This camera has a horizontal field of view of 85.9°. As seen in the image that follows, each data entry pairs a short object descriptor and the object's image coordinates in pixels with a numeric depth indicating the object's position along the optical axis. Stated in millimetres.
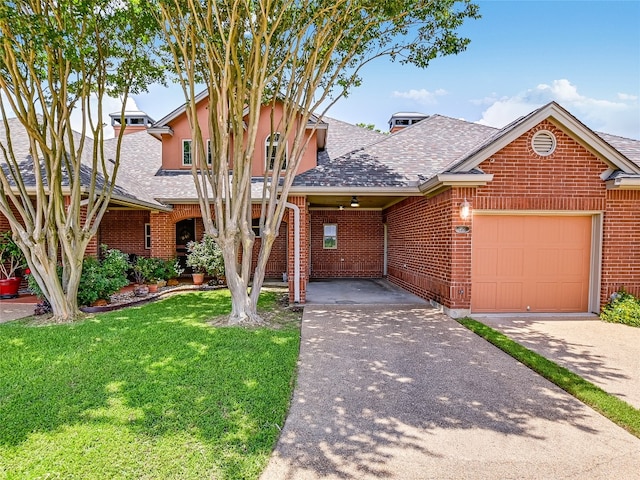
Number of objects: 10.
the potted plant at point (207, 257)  11578
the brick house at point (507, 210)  7672
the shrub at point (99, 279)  8297
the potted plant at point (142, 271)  11352
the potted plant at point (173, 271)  12211
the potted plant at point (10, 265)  9819
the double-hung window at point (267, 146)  12375
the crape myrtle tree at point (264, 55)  6488
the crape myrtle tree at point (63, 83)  6094
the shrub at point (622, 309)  7227
